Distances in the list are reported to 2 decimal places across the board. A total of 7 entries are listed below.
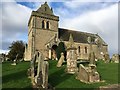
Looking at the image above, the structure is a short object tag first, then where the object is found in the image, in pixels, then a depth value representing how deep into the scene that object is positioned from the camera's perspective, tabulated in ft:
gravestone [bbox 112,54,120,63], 59.09
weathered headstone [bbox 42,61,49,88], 22.71
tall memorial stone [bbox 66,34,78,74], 34.11
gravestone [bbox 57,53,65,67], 40.05
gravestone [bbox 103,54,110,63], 57.31
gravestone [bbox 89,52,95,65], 32.78
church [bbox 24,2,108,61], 69.11
